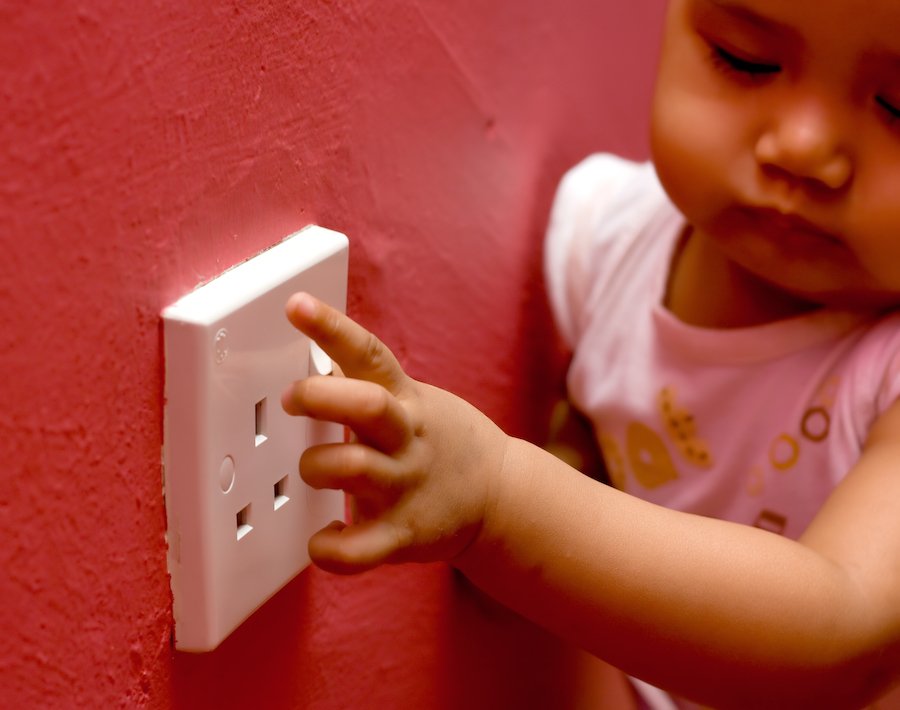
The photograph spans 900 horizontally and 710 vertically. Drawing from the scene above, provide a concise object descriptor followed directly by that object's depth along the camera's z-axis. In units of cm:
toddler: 39
